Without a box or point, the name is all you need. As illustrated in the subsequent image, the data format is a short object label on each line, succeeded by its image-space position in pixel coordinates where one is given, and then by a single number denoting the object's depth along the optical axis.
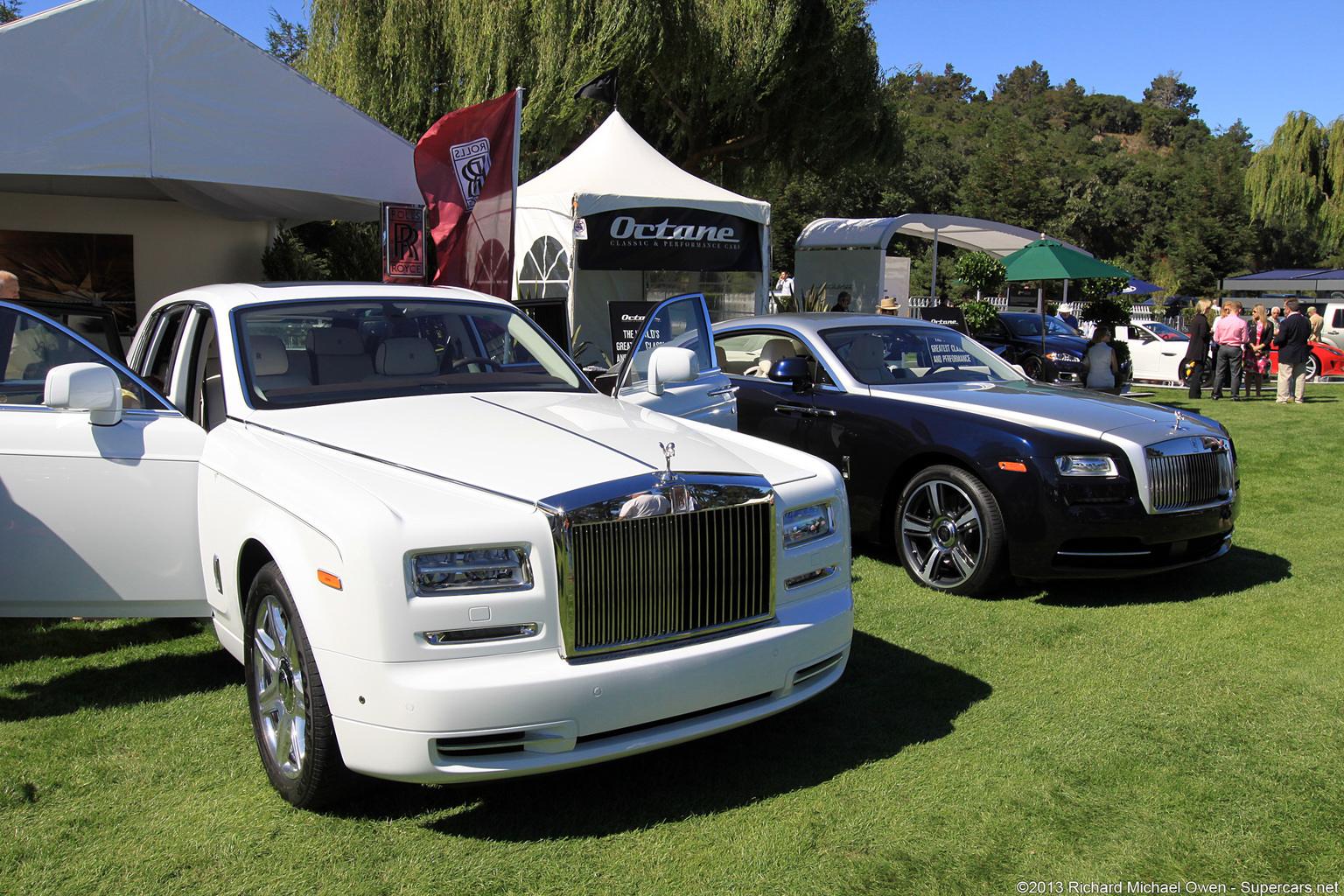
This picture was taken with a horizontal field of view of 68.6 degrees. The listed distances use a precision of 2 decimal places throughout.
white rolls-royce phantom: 2.90
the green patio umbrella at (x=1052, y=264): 14.04
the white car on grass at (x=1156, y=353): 20.64
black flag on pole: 15.57
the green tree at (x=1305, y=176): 35.19
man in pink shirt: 17.34
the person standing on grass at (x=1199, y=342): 17.47
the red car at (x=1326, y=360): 21.56
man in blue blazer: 16.31
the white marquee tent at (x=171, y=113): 8.42
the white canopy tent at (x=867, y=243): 20.34
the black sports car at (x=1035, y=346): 17.78
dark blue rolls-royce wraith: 5.36
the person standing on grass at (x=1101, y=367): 12.16
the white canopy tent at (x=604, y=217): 13.09
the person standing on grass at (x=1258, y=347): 18.31
